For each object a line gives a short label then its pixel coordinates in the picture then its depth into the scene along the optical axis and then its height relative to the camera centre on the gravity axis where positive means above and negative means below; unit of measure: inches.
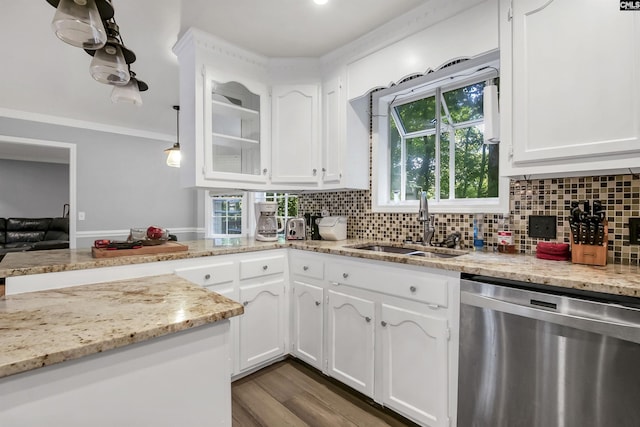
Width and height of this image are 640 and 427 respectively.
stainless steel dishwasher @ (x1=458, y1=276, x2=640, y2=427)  41.6 -21.8
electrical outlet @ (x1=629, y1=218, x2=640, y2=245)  57.0 -3.2
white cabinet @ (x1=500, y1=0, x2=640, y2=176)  49.8 +22.4
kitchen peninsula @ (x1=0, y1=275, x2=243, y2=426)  24.7 -13.4
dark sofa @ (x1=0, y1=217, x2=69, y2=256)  226.3 -15.1
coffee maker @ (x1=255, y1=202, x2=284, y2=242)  99.7 -2.8
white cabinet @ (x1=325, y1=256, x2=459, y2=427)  58.6 -26.3
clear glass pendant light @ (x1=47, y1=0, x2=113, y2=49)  41.9 +26.2
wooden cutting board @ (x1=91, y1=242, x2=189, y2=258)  65.8 -8.7
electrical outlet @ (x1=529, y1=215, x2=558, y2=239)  66.3 -2.8
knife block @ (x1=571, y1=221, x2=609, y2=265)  54.2 -7.1
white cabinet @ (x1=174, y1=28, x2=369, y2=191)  90.4 +28.4
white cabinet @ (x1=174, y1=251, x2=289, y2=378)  77.7 -22.9
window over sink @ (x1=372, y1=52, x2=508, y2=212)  82.0 +20.4
